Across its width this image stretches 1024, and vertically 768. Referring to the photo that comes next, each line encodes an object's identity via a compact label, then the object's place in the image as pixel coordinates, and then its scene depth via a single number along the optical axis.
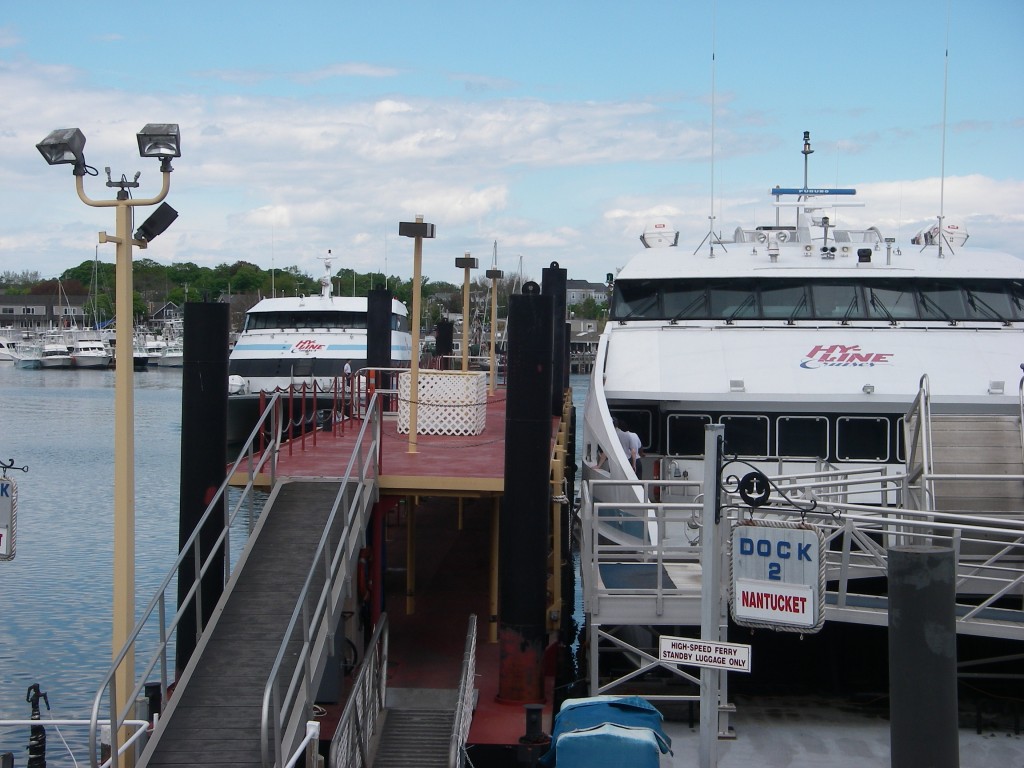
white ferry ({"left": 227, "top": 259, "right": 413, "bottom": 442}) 39.22
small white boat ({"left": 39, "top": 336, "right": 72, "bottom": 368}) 113.31
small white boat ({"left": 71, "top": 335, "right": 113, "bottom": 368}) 112.44
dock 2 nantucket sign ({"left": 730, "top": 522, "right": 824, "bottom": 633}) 8.10
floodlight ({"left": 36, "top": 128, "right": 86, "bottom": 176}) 8.84
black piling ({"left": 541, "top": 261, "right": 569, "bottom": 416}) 23.27
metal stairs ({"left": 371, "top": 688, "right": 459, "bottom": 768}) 10.30
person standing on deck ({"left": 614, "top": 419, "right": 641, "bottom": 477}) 13.42
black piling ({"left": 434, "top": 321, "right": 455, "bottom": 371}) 36.88
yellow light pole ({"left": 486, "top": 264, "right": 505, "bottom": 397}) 25.55
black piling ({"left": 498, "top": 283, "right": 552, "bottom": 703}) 10.85
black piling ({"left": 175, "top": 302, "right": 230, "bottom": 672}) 10.69
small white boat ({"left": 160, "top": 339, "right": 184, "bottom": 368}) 119.19
